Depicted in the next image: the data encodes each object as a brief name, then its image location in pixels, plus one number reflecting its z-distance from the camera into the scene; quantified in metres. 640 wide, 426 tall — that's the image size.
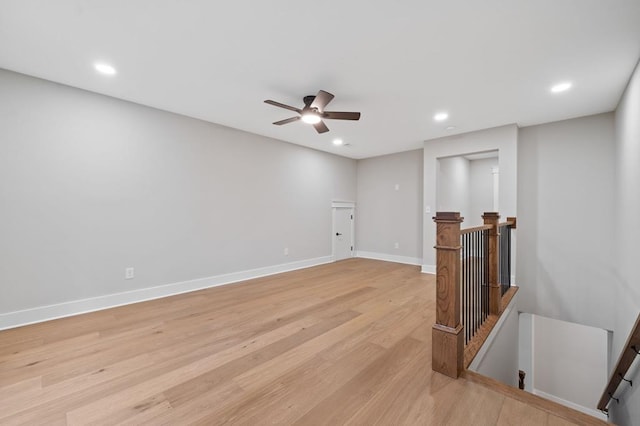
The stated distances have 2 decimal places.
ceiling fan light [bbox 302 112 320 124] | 3.12
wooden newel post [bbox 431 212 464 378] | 1.86
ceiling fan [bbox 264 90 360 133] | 2.92
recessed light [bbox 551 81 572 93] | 2.90
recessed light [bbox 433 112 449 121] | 3.79
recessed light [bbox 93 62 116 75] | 2.54
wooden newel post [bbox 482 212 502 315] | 2.95
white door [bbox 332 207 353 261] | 6.29
